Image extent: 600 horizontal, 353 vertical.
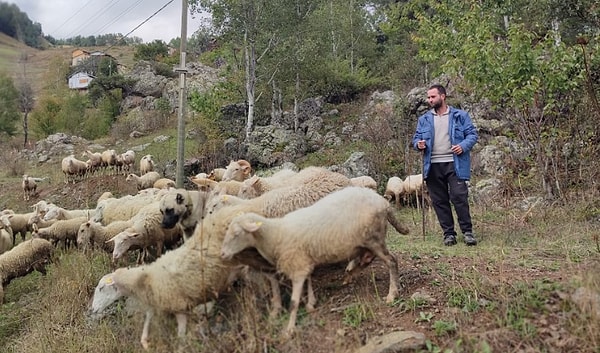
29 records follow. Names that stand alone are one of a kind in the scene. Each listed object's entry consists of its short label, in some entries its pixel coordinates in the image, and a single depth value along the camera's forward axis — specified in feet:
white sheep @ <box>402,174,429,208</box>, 43.66
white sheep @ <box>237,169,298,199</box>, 22.33
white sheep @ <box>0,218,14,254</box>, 34.46
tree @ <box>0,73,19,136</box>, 133.18
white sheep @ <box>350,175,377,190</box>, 32.28
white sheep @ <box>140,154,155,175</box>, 66.64
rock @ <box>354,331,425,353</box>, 12.27
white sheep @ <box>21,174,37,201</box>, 64.23
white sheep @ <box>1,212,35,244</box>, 39.88
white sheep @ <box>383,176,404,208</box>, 44.98
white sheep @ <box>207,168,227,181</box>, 32.09
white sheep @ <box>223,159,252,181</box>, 28.97
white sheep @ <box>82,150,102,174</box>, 72.54
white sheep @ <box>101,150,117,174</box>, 72.84
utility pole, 41.01
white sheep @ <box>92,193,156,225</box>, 28.89
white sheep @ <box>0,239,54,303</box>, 27.86
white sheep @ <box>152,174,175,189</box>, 44.60
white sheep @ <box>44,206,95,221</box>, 36.01
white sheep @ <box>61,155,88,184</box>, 67.97
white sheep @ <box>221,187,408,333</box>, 13.89
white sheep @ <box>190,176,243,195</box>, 23.43
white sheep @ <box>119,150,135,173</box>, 72.79
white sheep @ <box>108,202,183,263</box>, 21.15
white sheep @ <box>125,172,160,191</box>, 54.90
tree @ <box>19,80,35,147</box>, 133.31
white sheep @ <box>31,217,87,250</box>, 30.14
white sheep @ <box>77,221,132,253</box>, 25.73
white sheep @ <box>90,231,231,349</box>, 14.90
